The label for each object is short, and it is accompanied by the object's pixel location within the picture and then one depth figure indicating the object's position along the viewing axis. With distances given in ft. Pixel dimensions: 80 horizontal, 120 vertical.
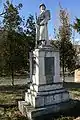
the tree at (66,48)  30.52
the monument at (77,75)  35.84
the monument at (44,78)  14.95
